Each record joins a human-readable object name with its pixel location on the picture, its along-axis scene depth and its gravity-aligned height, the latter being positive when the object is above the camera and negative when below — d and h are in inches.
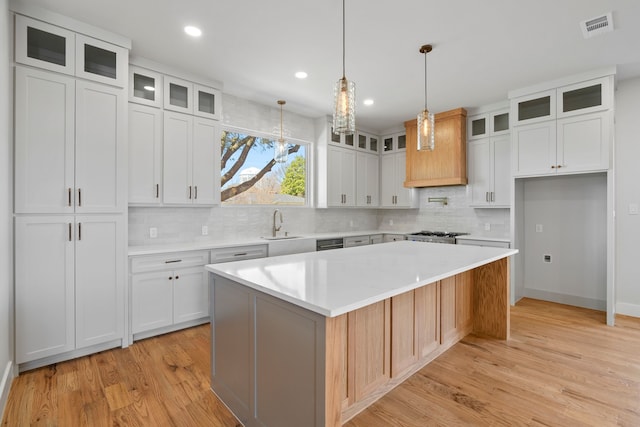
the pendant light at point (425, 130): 102.7 +26.9
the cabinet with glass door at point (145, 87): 125.0 +51.3
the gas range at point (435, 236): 188.5 -14.6
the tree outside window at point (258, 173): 170.1 +23.3
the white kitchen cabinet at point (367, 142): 224.2 +51.7
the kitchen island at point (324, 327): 53.9 -25.8
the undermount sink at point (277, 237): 172.2 -13.8
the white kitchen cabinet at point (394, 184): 224.7 +21.0
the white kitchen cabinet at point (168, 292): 118.0 -31.6
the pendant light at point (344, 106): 78.5 +26.8
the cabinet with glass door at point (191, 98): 134.3 +51.3
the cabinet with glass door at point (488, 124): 179.3 +52.0
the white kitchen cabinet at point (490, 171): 178.4 +24.4
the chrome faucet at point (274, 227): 180.9 -8.5
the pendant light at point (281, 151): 171.0 +33.7
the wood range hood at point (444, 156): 190.2 +36.1
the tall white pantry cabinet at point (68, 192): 94.1 +6.8
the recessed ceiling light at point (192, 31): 105.4 +62.0
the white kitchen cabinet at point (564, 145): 137.1 +31.4
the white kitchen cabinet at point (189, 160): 134.2 +23.6
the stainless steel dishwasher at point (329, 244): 183.3 -18.6
